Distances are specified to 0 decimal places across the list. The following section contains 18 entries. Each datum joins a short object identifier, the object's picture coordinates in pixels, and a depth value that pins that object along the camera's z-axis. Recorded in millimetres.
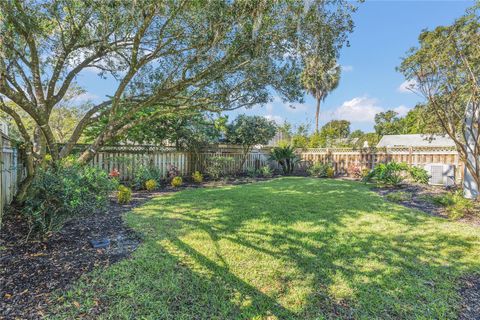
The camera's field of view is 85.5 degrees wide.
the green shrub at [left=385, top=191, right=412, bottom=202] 6222
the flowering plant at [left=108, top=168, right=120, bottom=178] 7191
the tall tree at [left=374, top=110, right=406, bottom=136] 31491
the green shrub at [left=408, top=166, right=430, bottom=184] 8828
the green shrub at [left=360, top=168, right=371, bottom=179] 10270
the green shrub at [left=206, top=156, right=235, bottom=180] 10445
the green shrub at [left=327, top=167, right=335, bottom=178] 12141
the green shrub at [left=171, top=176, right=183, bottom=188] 8555
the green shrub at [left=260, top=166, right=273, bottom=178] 11958
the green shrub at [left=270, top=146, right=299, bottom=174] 13203
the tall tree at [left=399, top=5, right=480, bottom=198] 5316
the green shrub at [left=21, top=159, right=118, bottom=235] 3223
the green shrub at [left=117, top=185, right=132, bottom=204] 5789
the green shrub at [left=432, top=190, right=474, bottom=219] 4966
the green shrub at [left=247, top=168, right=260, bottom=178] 11955
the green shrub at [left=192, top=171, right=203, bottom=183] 9703
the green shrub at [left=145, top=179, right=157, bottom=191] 7729
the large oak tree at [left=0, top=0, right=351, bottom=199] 4180
